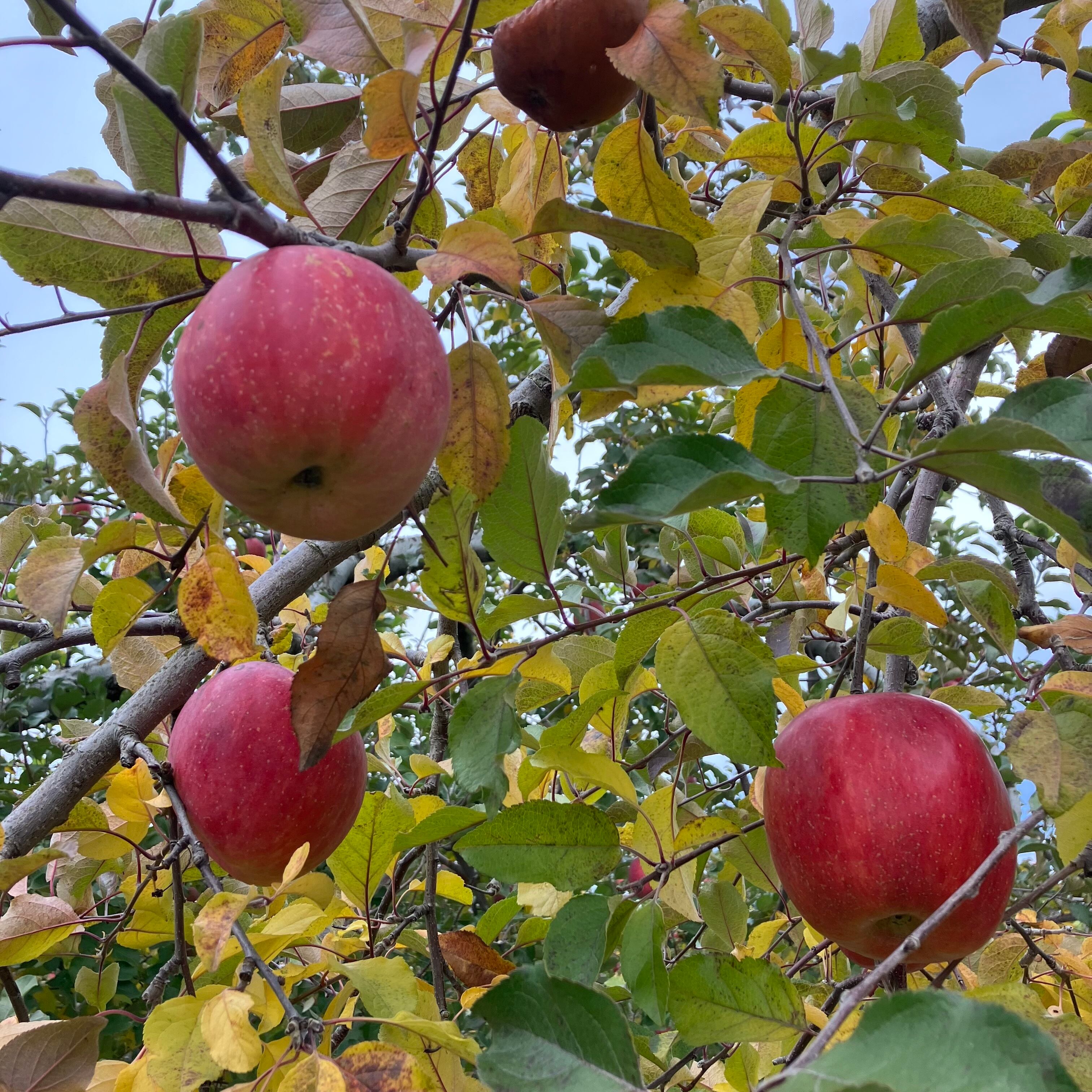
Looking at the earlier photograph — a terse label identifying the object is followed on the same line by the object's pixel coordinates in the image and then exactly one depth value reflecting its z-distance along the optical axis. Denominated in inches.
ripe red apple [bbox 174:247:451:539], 25.1
